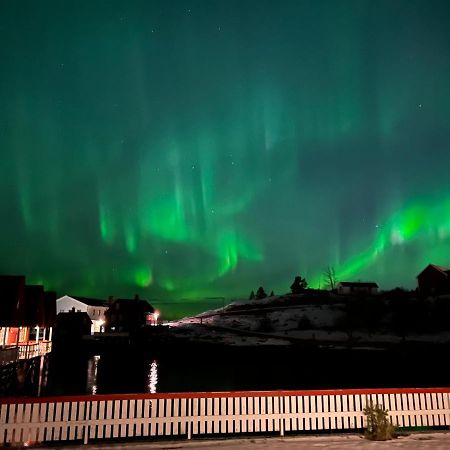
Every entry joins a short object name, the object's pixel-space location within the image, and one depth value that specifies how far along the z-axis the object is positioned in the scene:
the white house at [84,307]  117.31
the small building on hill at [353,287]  159.12
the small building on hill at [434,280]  112.74
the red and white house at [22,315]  44.69
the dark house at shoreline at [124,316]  117.57
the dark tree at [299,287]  197.88
